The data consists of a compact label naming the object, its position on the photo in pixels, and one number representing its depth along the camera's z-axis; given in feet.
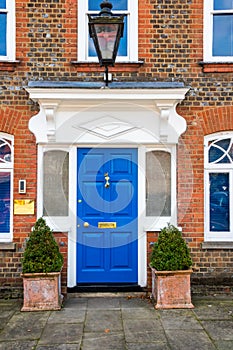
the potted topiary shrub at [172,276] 18.42
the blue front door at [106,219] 20.79
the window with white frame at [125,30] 20.94
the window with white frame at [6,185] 20.88
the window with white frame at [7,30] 20.81
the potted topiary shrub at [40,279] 18.13
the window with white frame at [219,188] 21.16
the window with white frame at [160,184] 20.72
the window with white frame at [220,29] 21.24
